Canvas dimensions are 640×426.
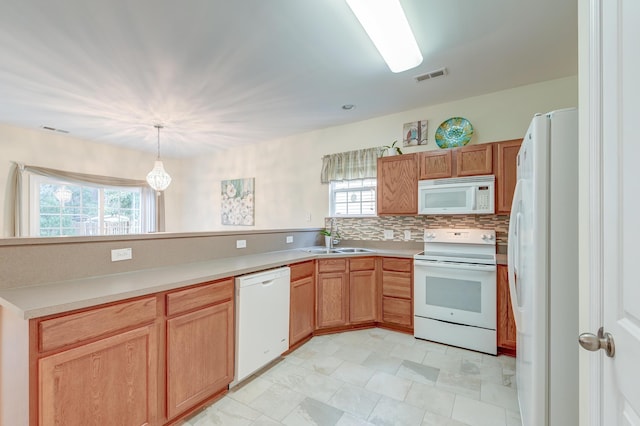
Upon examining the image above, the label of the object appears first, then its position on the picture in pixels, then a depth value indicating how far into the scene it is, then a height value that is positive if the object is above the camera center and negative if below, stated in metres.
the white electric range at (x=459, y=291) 2.50 -0.75
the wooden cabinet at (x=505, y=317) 2.43 -0.92
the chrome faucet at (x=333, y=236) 3.68 -0.32
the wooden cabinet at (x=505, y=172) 2.61 +0.37
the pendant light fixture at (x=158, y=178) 3.68 +0.46
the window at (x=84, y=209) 4.21 +0.08
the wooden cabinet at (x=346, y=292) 2.92 -0.85
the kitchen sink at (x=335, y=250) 3.23 -0.46
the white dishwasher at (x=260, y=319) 2.00 -0.82
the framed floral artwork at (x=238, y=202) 5.02 +0.20
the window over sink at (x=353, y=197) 3.79 +0.21
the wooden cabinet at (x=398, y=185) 3.12 +0.31
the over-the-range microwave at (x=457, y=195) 2.69 +0.17
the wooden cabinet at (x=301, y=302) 2.55 -0.85
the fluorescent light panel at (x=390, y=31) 1.66 +1.22
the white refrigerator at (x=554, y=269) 1.09 -0.23
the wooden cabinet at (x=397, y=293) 2.94 -0.86
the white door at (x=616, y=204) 0.59 +0.02
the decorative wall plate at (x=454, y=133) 3.12 +0.90
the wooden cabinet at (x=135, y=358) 1.17 -0.74
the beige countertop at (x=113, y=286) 1.19 -0.39
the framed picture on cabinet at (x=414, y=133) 3.39 +0.97
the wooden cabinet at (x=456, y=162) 2.73 +0.51
